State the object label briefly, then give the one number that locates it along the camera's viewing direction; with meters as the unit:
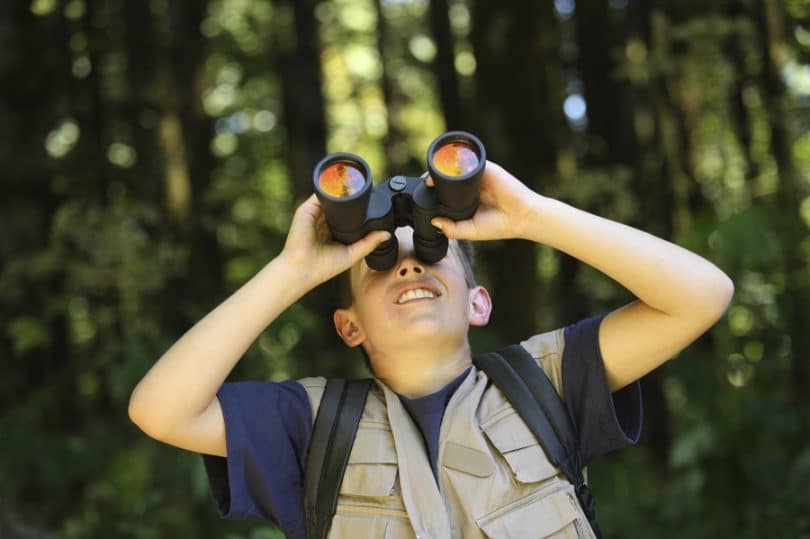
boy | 2.46
